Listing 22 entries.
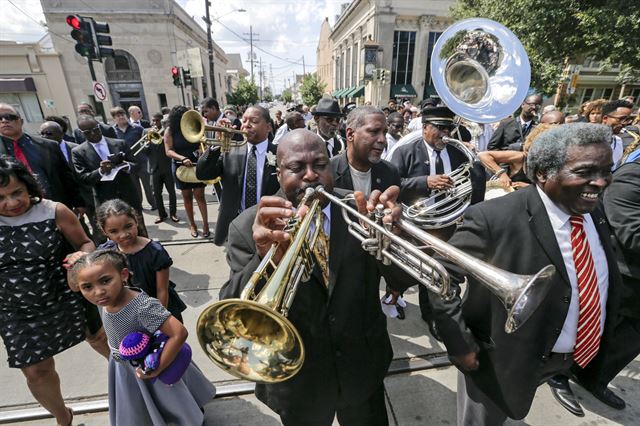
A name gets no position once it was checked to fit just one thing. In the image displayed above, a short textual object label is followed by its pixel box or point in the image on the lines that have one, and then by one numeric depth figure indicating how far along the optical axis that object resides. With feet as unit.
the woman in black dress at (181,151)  18.25
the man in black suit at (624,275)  7.25
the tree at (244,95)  149.17
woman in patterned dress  7.15
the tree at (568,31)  38.83
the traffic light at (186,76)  49.62
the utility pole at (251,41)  190.02
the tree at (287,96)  285.93
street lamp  57.72
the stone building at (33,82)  84.02
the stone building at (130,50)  90.89
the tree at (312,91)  162.50
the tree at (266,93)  344.69
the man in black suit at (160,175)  22.12
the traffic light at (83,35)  23.77
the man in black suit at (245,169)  12.83
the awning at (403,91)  105.60
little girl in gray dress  6.41
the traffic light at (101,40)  25.39
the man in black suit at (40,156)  11.14
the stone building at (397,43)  96.78
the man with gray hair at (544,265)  5.65
